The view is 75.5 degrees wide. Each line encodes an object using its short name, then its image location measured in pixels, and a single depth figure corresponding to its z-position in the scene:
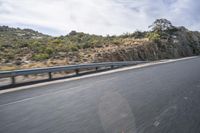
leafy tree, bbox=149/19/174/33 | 36.34
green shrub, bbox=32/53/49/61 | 14.60
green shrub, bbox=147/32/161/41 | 27.51
